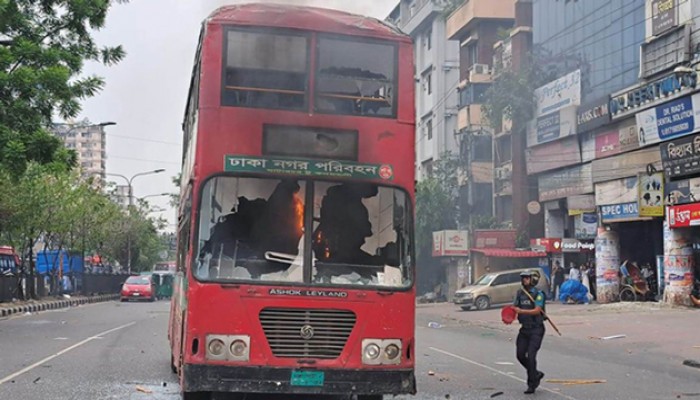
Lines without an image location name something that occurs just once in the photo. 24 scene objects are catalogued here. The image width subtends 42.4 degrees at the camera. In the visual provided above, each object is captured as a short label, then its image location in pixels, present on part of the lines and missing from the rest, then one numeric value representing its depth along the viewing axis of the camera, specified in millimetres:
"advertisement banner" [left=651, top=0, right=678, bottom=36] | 30938
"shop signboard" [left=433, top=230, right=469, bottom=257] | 47250
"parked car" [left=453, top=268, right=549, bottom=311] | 37062
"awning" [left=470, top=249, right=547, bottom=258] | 42781
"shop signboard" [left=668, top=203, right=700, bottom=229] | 28938
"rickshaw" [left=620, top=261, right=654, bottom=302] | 34594
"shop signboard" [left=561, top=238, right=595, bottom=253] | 38344
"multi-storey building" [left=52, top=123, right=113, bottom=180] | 178750
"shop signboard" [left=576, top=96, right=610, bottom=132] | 35916
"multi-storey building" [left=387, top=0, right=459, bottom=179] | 60062
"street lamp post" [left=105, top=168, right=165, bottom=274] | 67625
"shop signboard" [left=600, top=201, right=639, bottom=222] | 33781
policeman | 11938
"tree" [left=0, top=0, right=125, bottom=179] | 19969
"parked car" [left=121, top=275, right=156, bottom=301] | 47344
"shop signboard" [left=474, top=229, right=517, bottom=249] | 45438
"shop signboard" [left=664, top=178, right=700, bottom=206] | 29344
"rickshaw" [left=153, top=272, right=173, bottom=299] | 53281
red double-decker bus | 8164
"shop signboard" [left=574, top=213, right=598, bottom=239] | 37469
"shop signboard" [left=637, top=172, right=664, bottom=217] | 31656
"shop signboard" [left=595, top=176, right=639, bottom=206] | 33844
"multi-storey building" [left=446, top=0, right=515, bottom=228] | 51219
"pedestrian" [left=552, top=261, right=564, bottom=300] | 39719
